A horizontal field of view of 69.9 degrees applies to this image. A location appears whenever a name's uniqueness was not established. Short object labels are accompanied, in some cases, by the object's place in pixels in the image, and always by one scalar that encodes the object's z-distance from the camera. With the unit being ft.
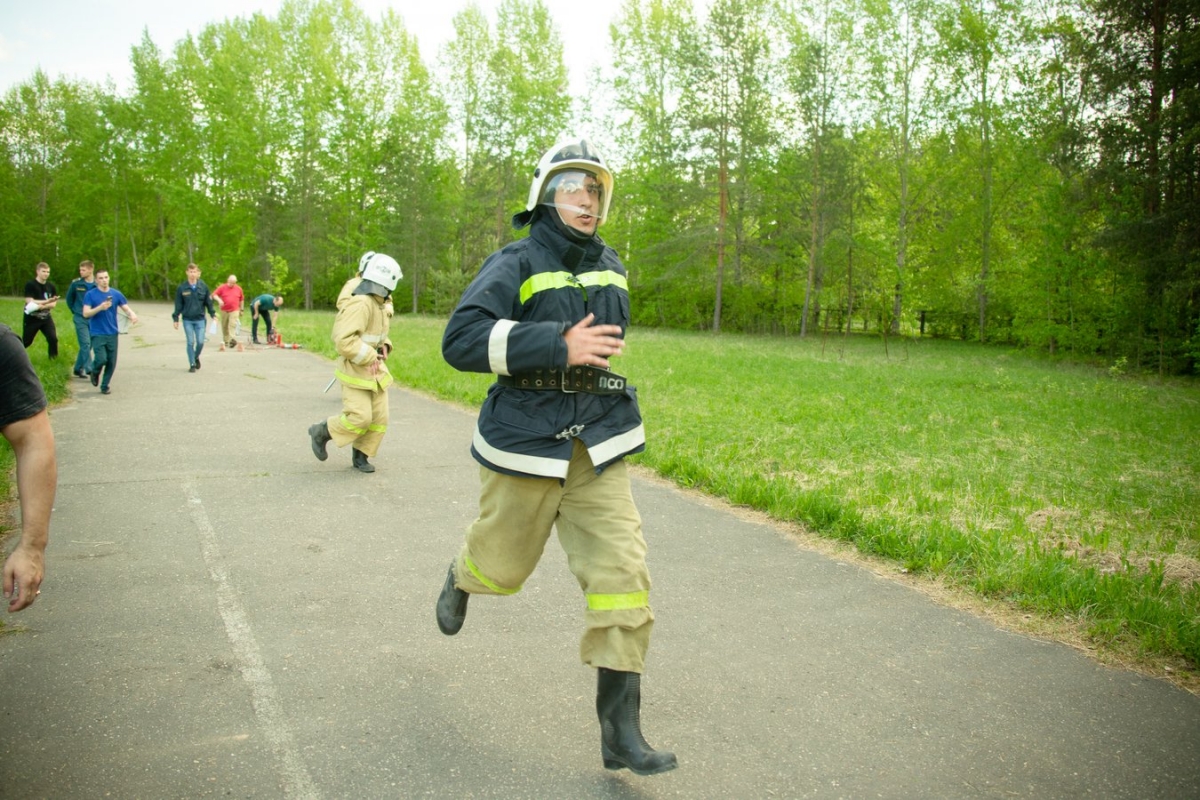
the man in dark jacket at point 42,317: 51.21
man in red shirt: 71.10
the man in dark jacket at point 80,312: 45.29
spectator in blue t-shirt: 42.55
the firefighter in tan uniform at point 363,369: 25.95
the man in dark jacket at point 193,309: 53.11
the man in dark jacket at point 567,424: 9.86
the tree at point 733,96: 121.19
